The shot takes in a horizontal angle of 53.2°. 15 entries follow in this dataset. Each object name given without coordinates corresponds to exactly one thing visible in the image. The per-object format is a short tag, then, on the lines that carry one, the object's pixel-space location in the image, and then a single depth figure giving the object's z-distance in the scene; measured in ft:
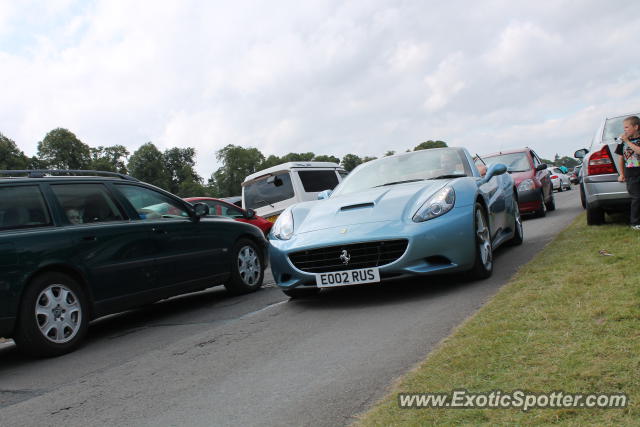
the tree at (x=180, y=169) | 393.29
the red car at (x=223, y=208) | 41.83
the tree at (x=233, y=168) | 438.81
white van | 47.50
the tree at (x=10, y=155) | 244.42
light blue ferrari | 18.51
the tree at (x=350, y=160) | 534.53
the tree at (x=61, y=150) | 277.44
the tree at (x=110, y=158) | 310.65
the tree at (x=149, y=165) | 354.33
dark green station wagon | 16.55
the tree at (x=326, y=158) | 502.62
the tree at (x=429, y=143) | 416.91
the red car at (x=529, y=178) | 44.60
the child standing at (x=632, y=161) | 25.11
